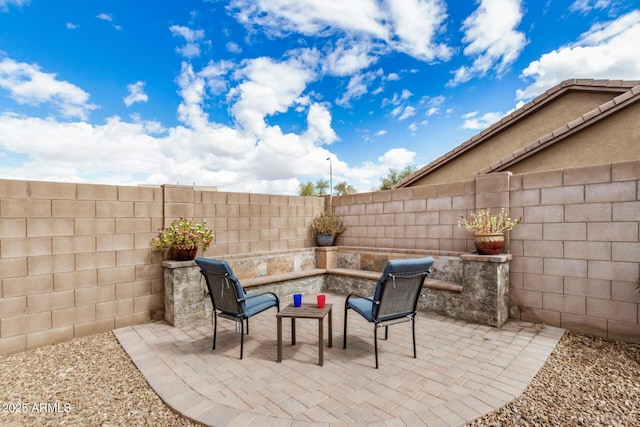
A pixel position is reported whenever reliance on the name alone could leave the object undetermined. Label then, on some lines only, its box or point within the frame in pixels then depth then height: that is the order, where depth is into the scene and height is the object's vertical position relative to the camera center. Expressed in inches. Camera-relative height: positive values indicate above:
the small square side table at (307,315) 108.3 -41.5
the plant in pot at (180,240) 157.9 -15.2
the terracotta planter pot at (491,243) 150.2 -15.8
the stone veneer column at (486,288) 147.6 -40.5
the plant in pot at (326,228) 244.5 -12.9
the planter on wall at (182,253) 157.4 -22.3
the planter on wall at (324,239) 243.8 -22.3
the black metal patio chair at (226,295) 115.2 -34.7
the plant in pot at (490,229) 150.6 -8.6
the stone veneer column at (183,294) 153.3 -44.8
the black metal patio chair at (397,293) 108.1 -32.2
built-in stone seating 151.5 -43.4
